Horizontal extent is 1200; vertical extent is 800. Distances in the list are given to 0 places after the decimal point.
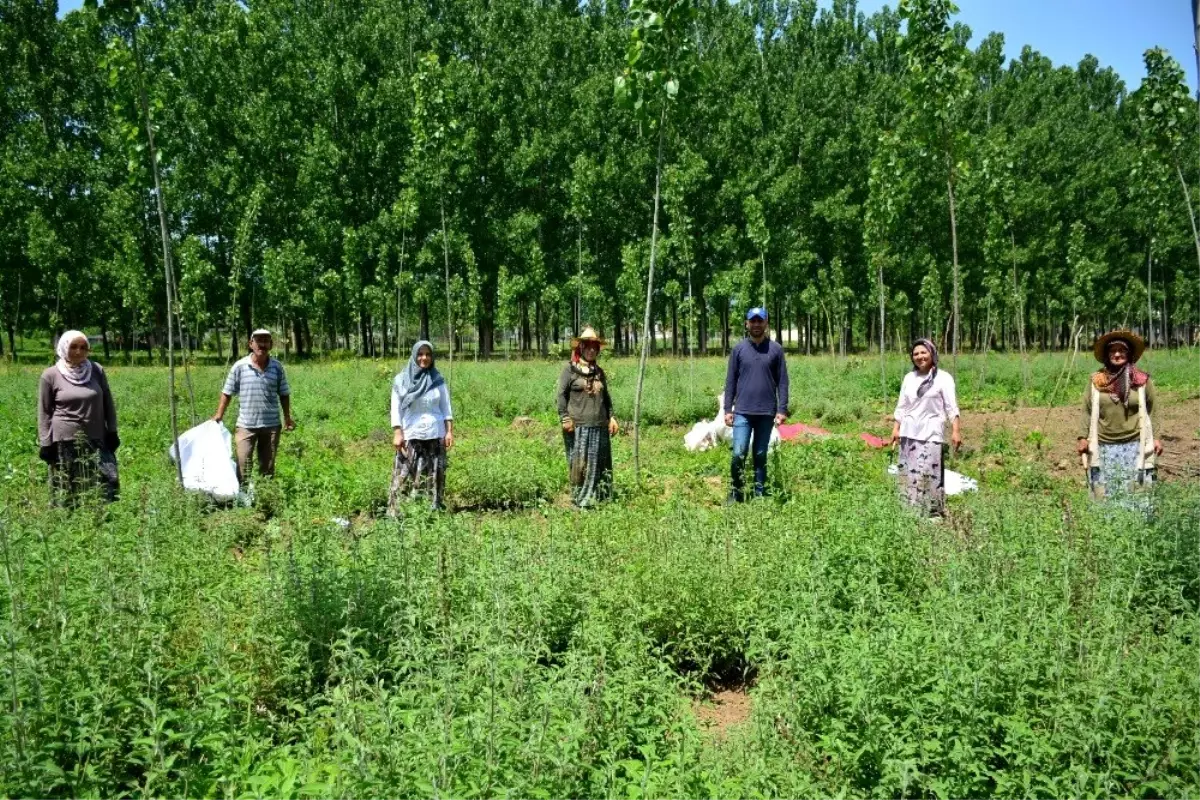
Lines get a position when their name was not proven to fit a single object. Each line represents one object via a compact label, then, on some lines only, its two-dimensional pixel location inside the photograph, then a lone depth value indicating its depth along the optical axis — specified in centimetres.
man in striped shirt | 742
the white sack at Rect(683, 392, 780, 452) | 1107
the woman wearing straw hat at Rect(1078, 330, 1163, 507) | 645
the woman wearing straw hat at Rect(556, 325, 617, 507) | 766
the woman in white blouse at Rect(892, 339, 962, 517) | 678
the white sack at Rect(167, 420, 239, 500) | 739
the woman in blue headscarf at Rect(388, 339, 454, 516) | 738
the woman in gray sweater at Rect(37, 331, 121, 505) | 629
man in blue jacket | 786
